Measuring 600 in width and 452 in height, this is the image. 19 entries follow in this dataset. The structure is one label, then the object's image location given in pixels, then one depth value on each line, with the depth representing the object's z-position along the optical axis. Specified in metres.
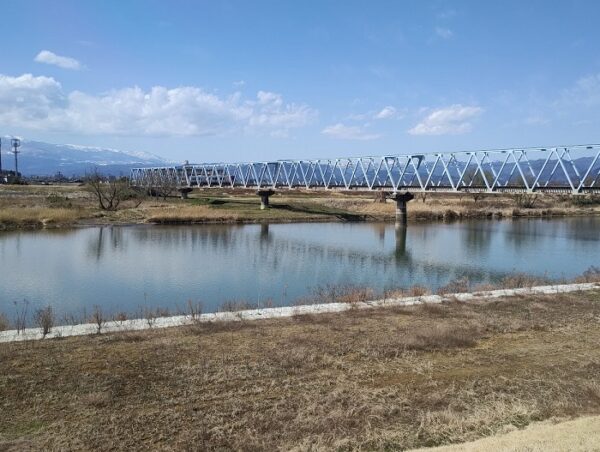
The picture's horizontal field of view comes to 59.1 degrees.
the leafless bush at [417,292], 16.55
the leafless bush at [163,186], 86.72
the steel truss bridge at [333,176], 44.66
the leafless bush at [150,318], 12.20
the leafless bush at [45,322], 11.19
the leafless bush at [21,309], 15.37
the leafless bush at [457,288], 17.61
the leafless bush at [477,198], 81.74
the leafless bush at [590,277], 19.75
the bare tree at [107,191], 58.24
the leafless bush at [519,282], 18.19
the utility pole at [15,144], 128.57
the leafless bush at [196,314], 12.87
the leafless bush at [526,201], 80.16
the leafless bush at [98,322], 11.53
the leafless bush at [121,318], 12.66
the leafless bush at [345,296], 15.54
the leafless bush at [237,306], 14.67
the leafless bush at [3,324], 12.04
